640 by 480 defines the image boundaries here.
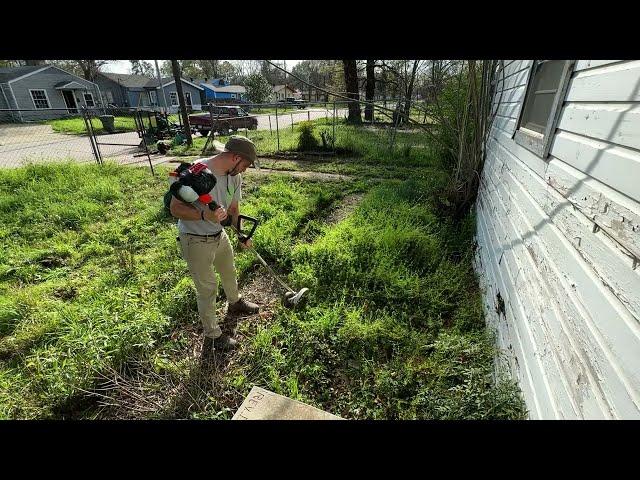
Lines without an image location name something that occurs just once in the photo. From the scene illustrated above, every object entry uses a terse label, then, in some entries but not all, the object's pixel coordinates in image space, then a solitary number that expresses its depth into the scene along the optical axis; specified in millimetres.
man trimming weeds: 2701
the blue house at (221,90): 43838
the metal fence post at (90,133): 9313
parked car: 18000
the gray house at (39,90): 23656
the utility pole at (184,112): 12144
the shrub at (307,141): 12250
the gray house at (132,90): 34688
